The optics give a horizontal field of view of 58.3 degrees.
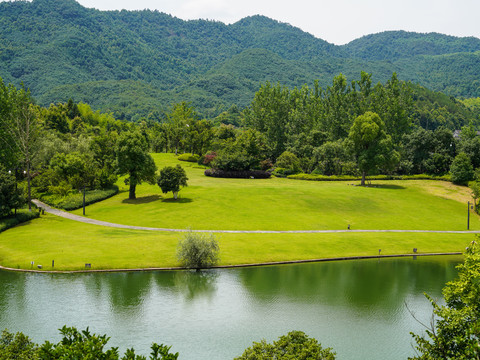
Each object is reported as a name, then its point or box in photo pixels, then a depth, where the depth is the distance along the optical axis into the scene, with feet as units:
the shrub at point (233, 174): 335.67
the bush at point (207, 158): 379.14
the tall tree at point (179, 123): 446.19
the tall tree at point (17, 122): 257.75
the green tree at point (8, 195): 212.23
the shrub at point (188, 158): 411.34
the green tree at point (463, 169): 315.17
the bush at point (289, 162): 362.53
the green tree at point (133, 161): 259.39
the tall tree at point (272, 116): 440.04
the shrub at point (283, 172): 357.80
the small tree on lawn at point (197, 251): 162.50
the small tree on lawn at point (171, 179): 249.55
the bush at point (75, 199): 251.60
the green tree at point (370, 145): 304.09
